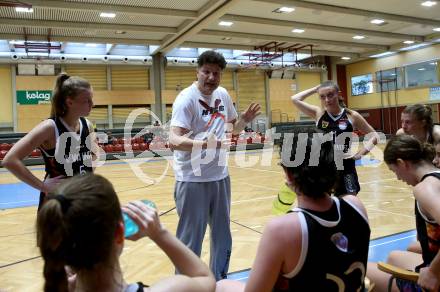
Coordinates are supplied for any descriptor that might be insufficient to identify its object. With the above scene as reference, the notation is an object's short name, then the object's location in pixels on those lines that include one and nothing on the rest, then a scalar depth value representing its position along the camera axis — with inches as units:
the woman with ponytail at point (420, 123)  139.2
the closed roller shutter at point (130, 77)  832.9
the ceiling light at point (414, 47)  846.0
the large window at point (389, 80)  913.3
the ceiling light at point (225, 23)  620.1
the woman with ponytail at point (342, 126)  166.2
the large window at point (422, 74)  844.6
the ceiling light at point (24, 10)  513.4
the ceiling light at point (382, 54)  921.5
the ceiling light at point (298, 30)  684.1
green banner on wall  755.7
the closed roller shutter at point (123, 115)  829.8
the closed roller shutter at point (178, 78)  863.7
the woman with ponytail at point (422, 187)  73.4
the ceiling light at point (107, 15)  552.6
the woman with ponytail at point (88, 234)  43.8
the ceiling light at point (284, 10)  570.2
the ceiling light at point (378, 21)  651.1
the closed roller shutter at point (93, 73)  786.8
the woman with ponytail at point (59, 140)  104.0
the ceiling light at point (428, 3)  584.4
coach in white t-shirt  110.9
